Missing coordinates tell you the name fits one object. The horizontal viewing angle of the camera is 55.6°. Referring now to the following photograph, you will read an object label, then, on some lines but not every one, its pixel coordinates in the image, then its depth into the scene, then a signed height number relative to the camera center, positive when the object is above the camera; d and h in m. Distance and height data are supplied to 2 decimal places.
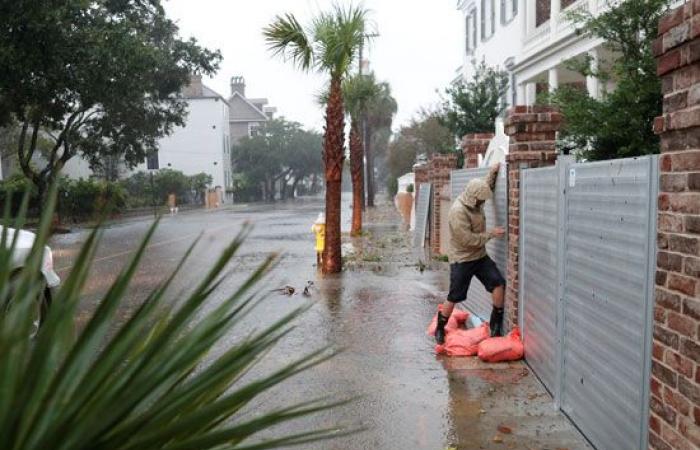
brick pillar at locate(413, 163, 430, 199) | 18.88 +0.19
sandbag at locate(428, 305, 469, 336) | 6.95 -1.54
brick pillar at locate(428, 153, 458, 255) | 13.23 -0.01
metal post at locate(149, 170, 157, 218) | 44.76 -0.46
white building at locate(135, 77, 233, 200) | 61.12 +4.04
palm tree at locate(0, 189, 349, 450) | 1.25 -0.38
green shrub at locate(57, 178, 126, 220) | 31.23 -0.48
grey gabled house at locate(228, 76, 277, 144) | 82.06 +8.34
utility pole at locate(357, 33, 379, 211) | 41.00 +0.95
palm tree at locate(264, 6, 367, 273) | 10.72 +2.05
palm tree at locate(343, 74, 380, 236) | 20.41 +2.31
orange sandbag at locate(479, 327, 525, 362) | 5.80 -1.49
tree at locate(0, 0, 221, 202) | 18.34 +3.77
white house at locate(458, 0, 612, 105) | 17.00 +4.19
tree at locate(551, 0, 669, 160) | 7.98 +0.98
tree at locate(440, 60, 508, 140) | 18.84 +2.05
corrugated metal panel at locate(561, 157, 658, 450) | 3.26 -0.68
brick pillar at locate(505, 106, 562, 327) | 5.96 +0.28
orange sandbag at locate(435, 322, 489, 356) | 6.07 -1.50
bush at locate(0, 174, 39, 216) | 24.22 -0.41
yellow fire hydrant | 11.84 -0.92
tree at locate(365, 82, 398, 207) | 42.23 +5.01
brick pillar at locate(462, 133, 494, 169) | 10.27 +0.54
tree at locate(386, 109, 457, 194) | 32.56 +2.12
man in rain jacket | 6.16 -0.67
